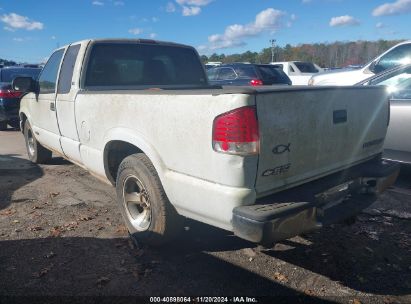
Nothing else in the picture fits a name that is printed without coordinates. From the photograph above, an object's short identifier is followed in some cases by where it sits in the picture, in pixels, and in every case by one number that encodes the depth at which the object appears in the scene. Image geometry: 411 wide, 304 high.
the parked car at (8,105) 9.63
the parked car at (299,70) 17.25
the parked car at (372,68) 7.92
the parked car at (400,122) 4.79
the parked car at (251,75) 11.28
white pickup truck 2.33
